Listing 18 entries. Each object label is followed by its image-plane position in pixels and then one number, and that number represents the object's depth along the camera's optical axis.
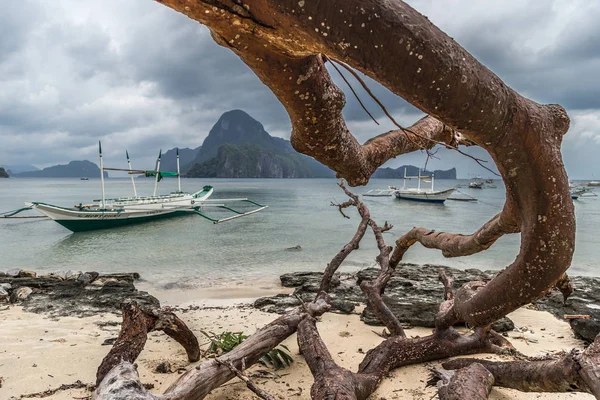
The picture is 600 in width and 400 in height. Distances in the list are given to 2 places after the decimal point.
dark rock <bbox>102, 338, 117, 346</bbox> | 4.75
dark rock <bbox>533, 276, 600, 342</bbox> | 5.09
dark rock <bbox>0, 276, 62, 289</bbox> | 8.50
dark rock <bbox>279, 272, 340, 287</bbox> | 9.81
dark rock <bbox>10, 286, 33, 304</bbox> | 7.40
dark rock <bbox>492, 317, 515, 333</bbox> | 5.43
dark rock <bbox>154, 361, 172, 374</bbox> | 3.77
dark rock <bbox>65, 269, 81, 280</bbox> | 10.20
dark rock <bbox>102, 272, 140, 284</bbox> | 10.79
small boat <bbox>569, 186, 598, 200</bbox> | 59.93
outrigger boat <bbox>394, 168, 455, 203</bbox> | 47.25
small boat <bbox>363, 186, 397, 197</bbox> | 61.06
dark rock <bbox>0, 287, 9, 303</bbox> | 7.39
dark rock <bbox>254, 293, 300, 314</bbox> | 7.00
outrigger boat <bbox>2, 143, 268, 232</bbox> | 20.98
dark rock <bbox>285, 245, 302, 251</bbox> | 17.86
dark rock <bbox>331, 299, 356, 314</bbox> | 6.48
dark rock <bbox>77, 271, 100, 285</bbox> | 8.95
